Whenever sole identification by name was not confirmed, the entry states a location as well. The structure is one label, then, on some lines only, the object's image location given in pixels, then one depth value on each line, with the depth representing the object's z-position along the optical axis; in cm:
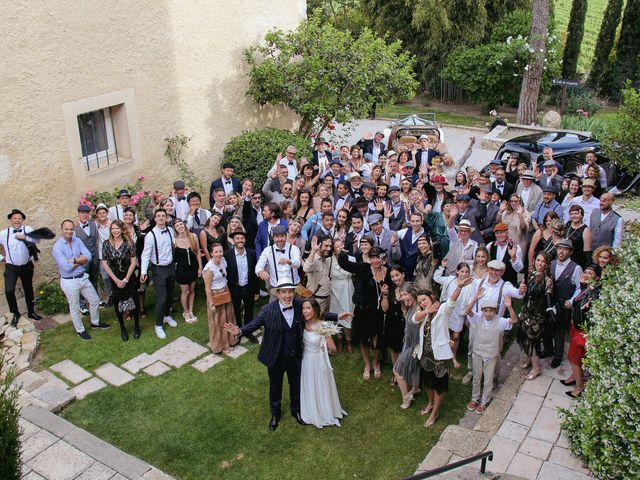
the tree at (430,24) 2570
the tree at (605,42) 2706
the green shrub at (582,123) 2015
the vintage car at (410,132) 1680
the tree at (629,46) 2595
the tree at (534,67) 2092
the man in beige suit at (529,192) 1063
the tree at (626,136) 1035
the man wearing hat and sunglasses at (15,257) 936
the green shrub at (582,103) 2486
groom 714
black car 1352
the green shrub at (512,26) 2519
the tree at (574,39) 2664
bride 725
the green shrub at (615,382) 543
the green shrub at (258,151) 1299
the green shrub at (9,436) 522
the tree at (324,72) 1355
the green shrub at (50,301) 1015
